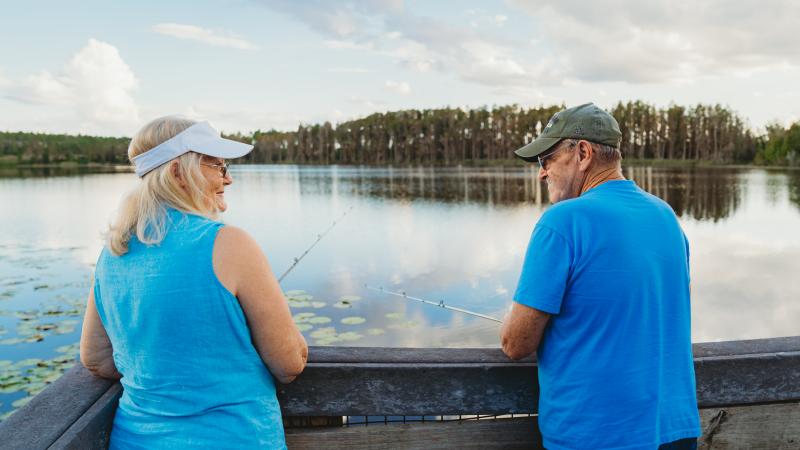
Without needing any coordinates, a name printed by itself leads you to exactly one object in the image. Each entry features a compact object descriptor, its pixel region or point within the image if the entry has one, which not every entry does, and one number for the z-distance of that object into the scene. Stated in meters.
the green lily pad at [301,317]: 9.43
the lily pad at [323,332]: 8.63
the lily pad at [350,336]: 8.65
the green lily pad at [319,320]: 9.37
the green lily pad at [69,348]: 8.21
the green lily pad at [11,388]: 6.98
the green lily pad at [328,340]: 8.31
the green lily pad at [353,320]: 9.49
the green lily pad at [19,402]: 6.47
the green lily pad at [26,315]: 9.83
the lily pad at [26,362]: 7.73
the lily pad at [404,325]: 9.38
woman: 1.50
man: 1.58
